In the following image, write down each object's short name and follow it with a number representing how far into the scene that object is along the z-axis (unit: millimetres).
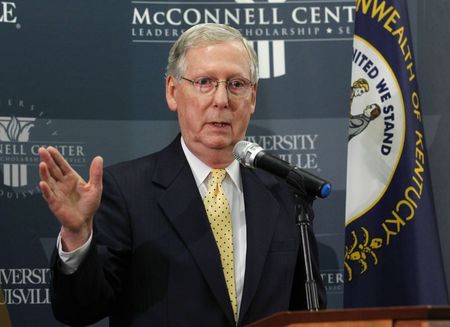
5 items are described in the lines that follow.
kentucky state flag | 7977
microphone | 4676
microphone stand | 4617
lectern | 3674
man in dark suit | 5461
